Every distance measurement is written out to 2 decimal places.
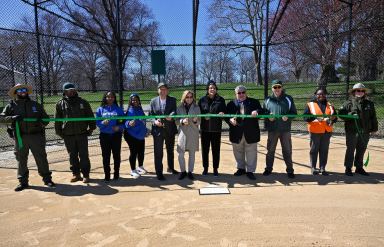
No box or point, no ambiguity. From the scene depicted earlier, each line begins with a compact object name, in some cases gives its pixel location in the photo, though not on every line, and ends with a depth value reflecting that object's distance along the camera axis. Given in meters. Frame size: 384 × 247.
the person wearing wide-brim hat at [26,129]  5.32
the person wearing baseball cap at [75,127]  5.45
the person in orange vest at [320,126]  5.73
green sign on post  10.18
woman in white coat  5.61
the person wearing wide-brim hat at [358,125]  5.77
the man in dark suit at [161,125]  5.73
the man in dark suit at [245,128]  5.63
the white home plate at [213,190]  4.97
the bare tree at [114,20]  10.38
